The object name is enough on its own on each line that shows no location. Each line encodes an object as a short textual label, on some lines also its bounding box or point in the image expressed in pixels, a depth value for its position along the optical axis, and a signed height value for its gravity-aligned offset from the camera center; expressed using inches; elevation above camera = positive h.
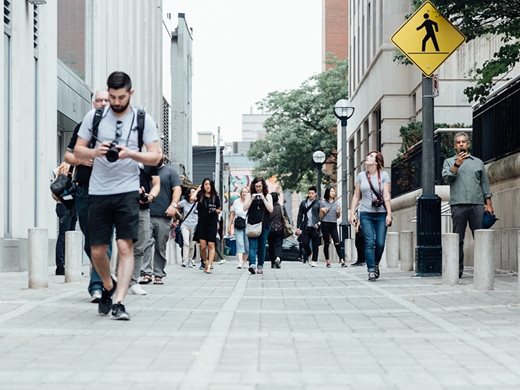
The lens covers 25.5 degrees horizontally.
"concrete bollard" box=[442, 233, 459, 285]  540.4 -9.0
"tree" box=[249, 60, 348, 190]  2603.3 +252.4
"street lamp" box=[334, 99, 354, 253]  1270.9 +136.7
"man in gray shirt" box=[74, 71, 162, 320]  366.3 +18.7
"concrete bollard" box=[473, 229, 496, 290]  491.8 -9.6
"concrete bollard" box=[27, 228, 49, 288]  504.7 -8.1
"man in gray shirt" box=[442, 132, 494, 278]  572.7 +25.6
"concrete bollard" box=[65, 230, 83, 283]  556.7 -7.8
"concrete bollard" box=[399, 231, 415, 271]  745.0 -8.0
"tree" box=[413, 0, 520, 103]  569.0 +109.2
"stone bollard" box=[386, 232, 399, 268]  846.5 -7.8
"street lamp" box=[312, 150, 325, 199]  1600.6 +114.8
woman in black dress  751.7 +12.9
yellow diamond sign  610.2 +108.4
